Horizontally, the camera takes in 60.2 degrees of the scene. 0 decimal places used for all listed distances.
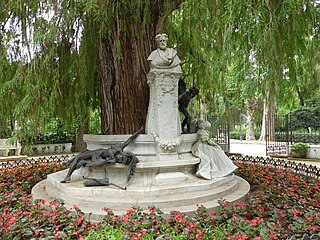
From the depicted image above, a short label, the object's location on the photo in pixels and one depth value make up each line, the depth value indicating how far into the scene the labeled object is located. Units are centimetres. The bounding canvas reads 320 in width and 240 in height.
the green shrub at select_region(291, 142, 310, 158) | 1131
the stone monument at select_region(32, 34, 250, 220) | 373
